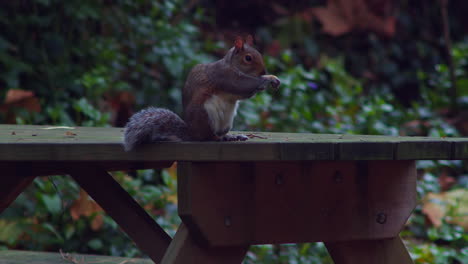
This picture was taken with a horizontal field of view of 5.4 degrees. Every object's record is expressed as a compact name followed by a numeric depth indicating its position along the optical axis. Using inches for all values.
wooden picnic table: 284.0
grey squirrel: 289.4
